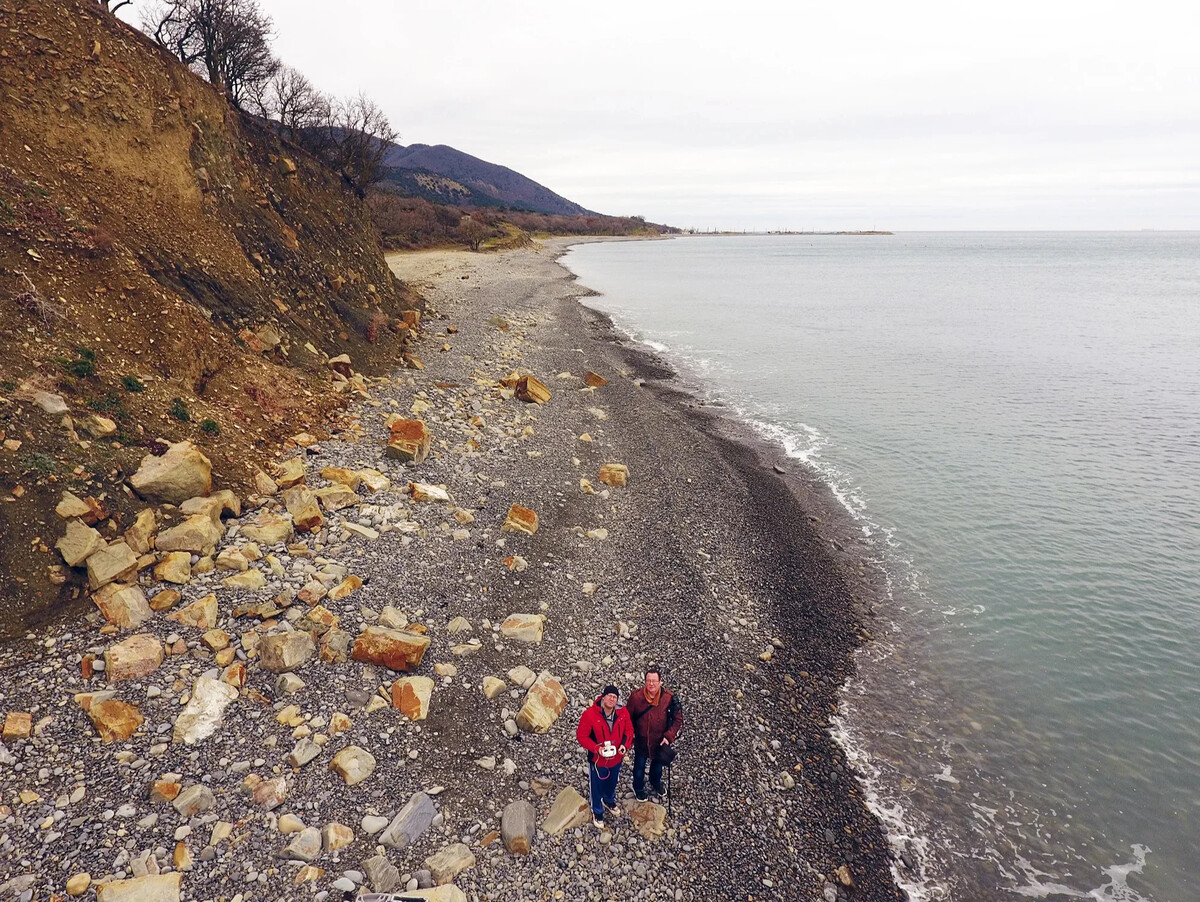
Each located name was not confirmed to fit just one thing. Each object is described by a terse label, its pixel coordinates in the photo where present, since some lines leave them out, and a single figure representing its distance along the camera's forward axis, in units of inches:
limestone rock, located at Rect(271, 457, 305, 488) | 597.3
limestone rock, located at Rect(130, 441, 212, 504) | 487.8
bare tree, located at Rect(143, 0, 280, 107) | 1125.9
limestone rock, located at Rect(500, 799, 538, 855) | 341.4
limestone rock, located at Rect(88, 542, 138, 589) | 421.7
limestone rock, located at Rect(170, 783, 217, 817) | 325.1
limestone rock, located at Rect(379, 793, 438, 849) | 335.0
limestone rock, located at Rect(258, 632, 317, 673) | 417.7
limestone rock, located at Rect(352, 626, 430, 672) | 442.3
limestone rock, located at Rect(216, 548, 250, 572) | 480.1
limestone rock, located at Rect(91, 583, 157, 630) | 412.1
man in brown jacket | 366.9
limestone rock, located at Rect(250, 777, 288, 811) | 339.6
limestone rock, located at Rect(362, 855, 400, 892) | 313.1
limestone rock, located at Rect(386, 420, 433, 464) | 727.1
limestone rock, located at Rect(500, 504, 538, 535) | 658.2
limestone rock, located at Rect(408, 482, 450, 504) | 665.0
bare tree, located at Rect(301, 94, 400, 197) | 1329.4
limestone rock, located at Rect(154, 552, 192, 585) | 452.4
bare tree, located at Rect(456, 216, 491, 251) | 4227.4
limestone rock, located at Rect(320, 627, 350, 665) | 437.4
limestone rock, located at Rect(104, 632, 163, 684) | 381.1
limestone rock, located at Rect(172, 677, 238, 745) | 365.7
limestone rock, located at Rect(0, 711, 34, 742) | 336.2
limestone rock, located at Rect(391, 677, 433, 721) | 414.0
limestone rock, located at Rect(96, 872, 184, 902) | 281.6
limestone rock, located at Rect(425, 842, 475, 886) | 323.3
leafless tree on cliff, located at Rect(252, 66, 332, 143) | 1338.6
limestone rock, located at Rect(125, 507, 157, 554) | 456.4
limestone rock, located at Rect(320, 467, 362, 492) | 634.8
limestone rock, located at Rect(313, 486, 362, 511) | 602.9
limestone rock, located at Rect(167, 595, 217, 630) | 428.5
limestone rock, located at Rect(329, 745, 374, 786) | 363.6
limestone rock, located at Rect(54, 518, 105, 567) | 420.5
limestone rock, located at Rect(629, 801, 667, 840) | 367.9
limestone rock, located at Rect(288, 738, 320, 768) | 364.2
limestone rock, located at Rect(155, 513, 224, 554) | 473.1
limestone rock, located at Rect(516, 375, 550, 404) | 1073.5
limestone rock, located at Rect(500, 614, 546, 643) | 506.6
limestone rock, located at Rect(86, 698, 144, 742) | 350.3
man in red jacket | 347.3
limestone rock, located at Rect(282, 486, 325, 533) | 557.0
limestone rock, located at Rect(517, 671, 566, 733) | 421.4
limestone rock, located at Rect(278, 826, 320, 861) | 318.3
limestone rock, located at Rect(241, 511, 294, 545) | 522.3
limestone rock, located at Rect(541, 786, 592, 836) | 358.6
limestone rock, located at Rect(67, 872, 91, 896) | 283.4
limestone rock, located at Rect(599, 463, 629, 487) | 836.0
